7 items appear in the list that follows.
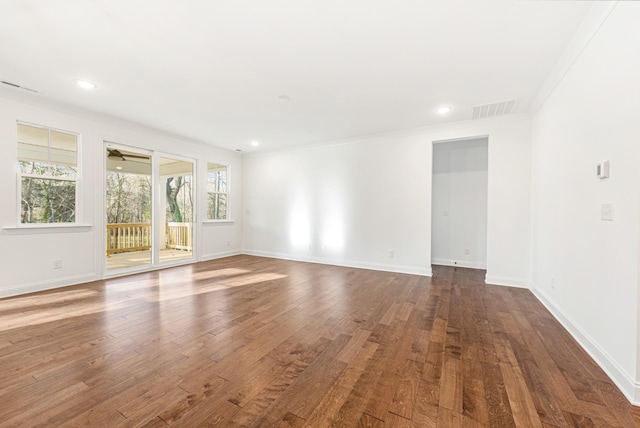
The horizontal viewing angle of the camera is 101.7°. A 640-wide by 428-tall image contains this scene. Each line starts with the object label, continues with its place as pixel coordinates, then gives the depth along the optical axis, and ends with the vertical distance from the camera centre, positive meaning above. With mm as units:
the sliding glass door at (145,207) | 4637 +51
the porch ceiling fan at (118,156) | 4620 +999
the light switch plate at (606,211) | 1818 +27
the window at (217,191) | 6113 +468
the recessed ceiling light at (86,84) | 3065 +1500
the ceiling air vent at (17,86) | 3109 +1502
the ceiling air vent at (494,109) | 3576 +1505
